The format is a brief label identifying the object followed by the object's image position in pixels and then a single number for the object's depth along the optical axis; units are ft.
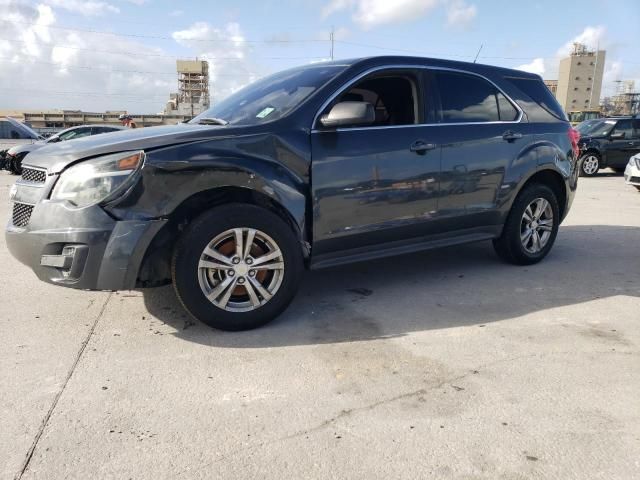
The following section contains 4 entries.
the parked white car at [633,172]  35.04
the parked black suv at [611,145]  49.44
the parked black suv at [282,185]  10.50
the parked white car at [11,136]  58.18
